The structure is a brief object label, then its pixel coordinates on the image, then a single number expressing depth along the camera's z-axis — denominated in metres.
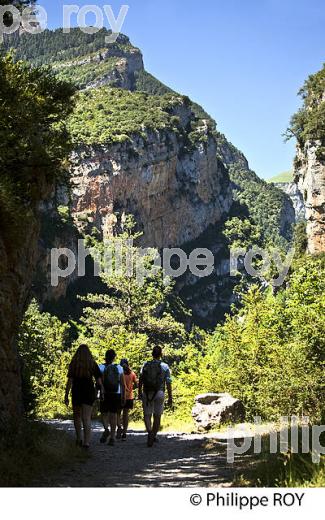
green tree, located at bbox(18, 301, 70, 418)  12.46
